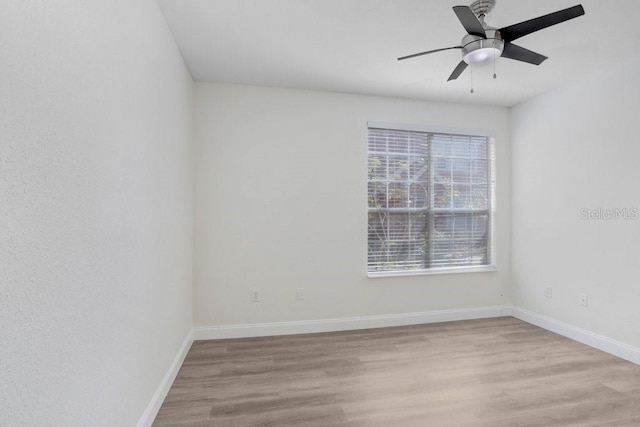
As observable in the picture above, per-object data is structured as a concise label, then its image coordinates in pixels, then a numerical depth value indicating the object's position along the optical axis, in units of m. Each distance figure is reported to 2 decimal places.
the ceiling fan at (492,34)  1.69
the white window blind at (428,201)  3.70
